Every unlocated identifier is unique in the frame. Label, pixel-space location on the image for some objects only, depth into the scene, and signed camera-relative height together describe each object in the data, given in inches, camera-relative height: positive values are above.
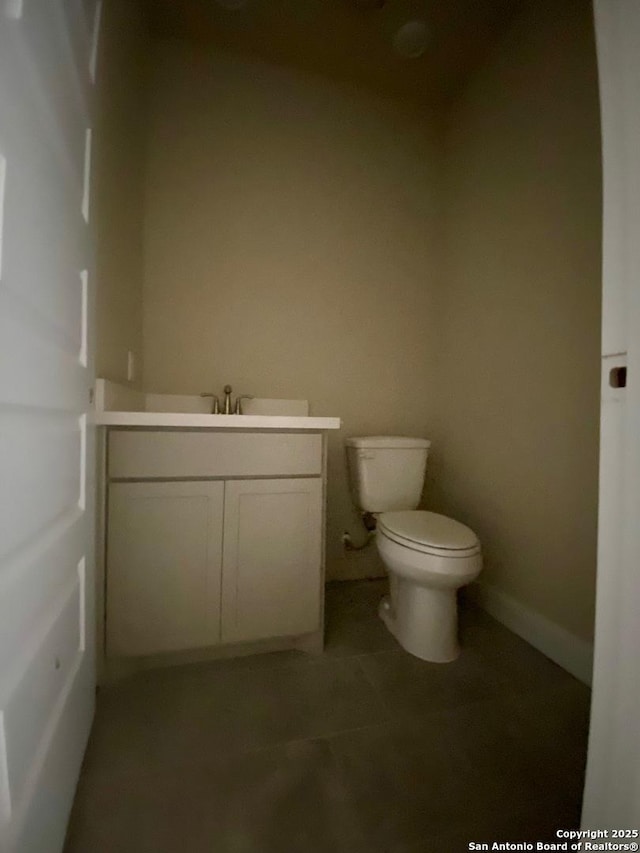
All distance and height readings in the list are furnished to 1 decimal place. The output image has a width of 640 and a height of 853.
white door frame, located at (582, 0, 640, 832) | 16.5 -1.3
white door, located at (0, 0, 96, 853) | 17.9 +0.8
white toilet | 46.1 -16.6
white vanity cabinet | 42.4 -15.2
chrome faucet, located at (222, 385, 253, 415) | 60.7 +3.2
